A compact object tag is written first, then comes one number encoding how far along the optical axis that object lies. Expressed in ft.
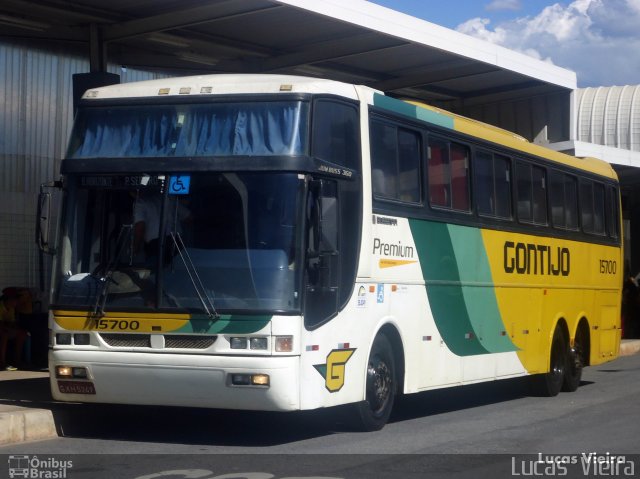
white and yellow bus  34.24
